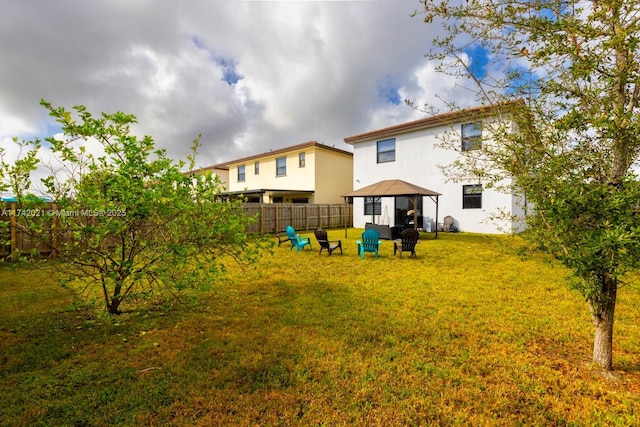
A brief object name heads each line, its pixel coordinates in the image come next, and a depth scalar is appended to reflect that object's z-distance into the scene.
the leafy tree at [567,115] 2.38
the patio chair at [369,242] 9.68
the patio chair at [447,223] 17.52
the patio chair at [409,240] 9.59
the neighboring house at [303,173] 23.86
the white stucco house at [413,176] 16.97
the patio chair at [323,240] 10.39
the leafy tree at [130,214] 3.76
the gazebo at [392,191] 14.55
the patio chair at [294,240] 11.12
